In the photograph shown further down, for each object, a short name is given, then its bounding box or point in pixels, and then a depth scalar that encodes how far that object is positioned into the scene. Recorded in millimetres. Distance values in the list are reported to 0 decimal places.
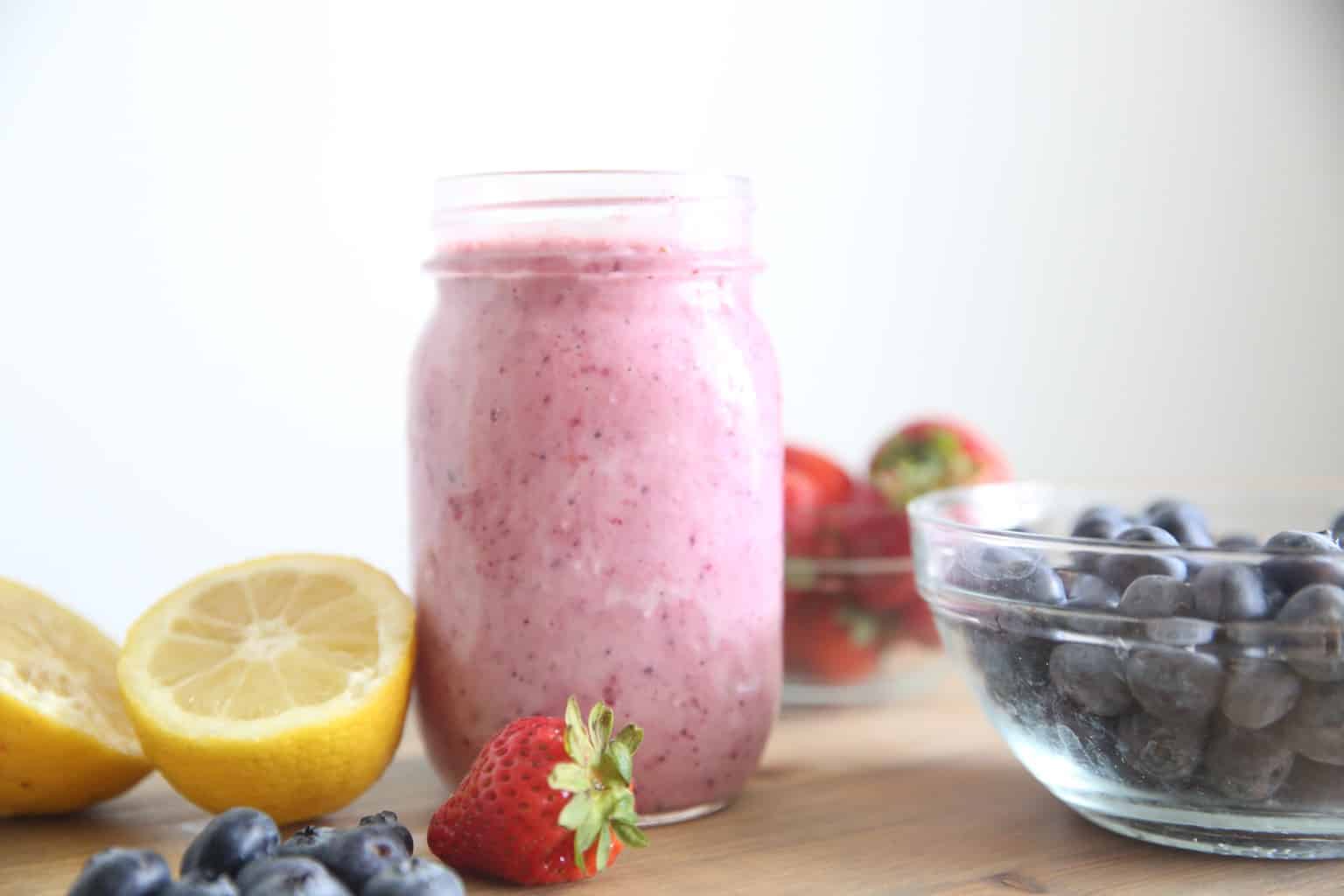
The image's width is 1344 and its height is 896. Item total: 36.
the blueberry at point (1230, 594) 438
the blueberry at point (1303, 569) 441
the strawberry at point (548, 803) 434
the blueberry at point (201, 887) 406
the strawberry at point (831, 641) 594
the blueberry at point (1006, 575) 460
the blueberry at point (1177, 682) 437
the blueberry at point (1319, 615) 434
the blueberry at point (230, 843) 425
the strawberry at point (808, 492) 600
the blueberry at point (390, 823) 439
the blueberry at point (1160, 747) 441
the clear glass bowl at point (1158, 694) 436
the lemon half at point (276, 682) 466
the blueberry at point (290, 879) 407
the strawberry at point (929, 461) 610
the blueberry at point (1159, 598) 442
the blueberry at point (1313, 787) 440
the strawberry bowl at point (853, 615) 593
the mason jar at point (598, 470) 476
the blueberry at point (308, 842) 426
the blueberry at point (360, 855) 420
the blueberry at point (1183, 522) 488
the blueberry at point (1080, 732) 453
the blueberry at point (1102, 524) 487
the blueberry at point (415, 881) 413
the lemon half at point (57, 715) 471
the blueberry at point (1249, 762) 437
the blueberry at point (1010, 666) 462
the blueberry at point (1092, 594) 450
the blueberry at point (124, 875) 409
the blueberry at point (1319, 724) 435
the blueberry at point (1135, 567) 449
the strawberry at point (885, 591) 593
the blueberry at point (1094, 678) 447
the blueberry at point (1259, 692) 434
